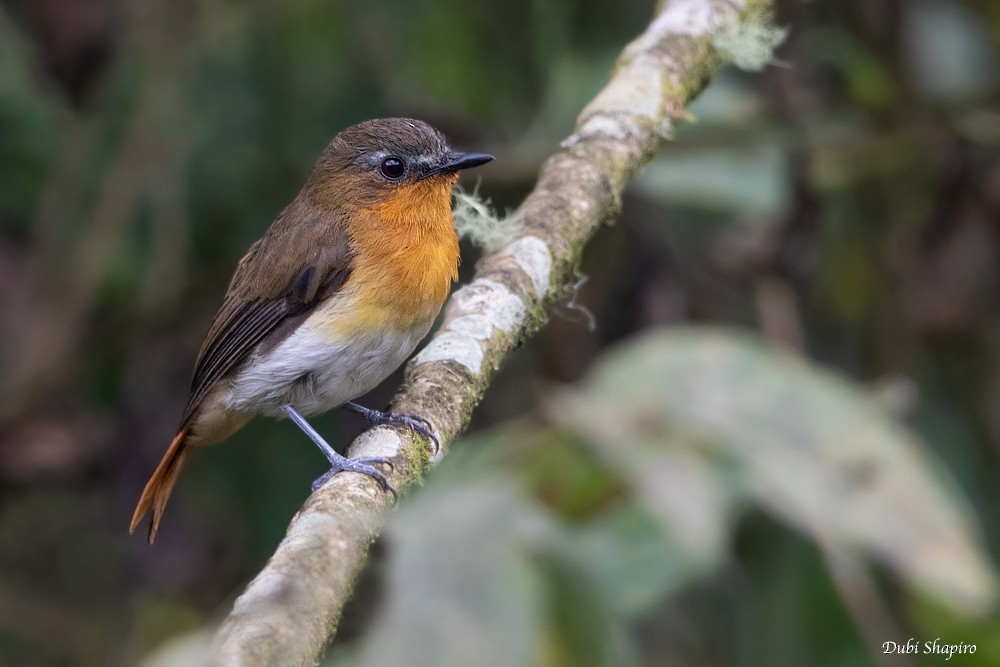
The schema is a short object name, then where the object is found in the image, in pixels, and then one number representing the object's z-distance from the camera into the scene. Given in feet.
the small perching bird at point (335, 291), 21.53
